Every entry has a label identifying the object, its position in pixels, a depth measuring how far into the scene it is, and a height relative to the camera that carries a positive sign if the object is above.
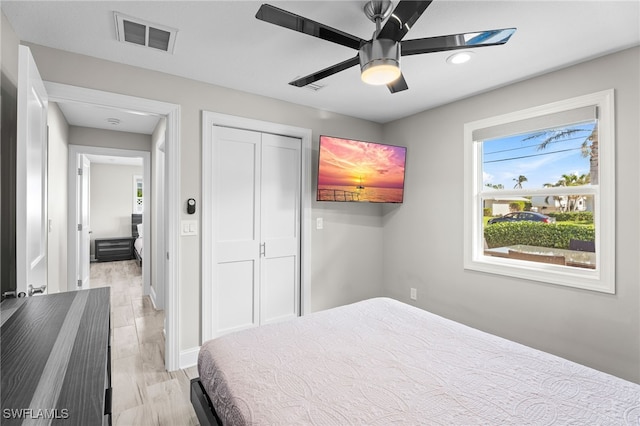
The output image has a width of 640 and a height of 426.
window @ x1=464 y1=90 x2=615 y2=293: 2.23 +0.16
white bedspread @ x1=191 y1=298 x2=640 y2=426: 1.13 -0.72
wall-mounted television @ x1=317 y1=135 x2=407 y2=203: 3.09 +0.44
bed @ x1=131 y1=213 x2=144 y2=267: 7.57 -0.39
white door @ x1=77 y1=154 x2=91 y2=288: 4.36 -0.19
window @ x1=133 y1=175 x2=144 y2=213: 8.07 +0.47
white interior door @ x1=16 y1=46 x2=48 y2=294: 1.45 +0.18
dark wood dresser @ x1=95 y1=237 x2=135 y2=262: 7.31 -0.88
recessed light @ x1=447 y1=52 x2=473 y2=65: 2.19 +1.12
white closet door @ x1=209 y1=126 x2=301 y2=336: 2.89 -0.16
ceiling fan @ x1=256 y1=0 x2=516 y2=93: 1.38 +0.84
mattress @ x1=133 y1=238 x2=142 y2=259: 6.52 -0.74
